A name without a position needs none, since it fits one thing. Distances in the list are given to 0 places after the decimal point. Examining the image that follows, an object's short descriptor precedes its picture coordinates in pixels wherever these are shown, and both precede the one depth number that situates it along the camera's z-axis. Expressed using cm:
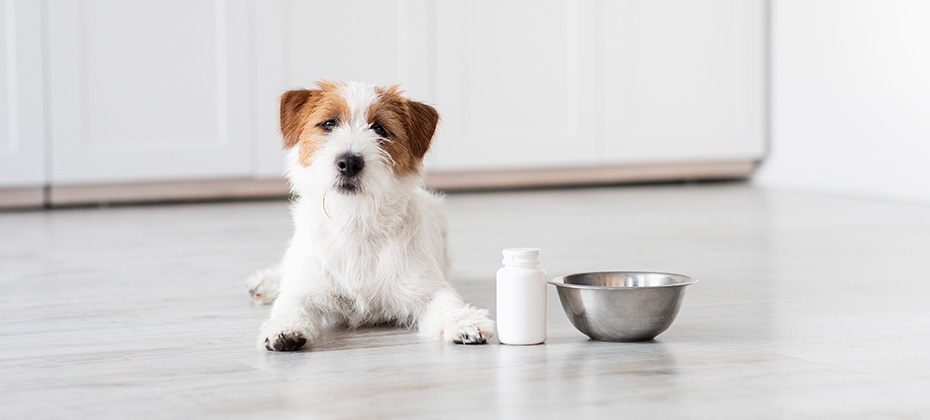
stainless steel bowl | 198
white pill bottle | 199
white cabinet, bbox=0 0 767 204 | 376
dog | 205
